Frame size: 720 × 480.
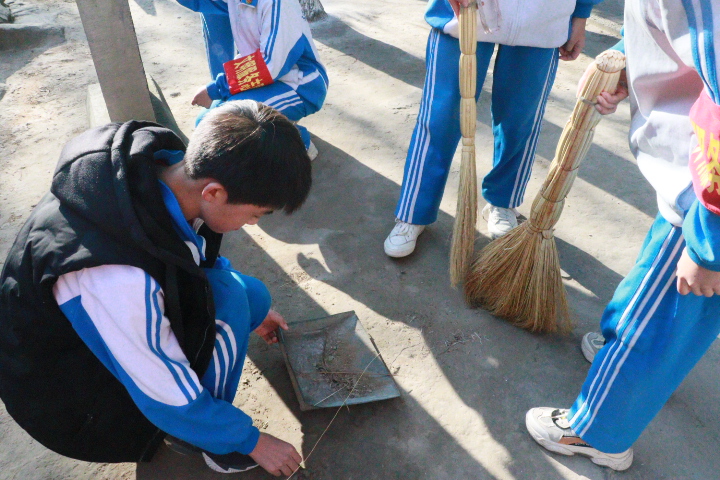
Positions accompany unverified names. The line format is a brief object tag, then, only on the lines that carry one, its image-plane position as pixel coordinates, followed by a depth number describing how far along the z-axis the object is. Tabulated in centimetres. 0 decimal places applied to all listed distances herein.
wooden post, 249
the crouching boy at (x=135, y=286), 122
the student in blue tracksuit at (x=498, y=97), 205
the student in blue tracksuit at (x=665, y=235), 107
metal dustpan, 190
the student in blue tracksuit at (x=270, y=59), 259
